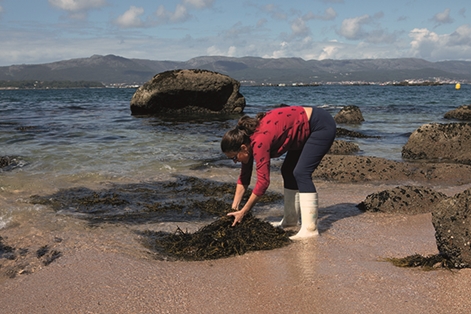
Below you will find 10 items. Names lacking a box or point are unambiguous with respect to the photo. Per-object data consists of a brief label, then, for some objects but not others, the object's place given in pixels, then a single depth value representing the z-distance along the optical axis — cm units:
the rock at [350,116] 1975
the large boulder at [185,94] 2248
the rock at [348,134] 1477
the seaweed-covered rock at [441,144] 1047
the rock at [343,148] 1101
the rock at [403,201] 589
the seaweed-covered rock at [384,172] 818
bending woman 445
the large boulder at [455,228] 377
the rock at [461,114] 2145
